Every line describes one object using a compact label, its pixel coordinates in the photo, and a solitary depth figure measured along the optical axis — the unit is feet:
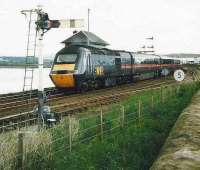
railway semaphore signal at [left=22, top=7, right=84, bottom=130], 39.81
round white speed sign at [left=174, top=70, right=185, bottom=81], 72.08
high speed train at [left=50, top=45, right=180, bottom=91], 89.81
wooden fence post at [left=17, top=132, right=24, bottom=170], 27.84
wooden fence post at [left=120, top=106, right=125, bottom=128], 46.54
